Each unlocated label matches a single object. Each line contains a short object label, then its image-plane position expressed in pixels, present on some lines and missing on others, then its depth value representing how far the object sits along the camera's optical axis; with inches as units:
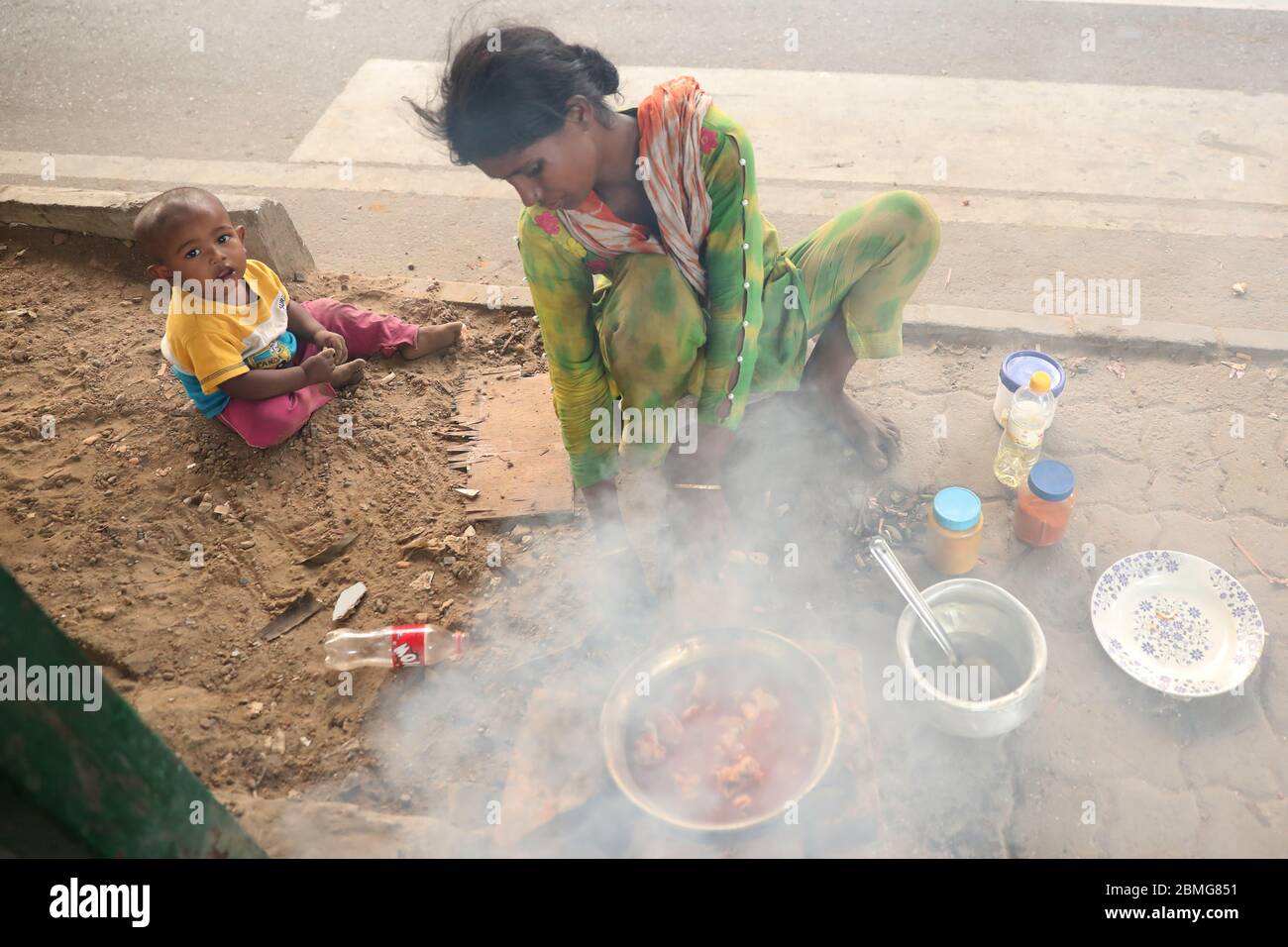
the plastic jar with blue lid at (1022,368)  120.0
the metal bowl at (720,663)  77.5
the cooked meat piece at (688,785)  81.0
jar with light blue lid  104.3
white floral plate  98.8
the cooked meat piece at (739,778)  81.1
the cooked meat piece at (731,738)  83.9
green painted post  49.8
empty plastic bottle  104.5
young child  116.7
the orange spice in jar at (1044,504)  105.3
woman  76.9
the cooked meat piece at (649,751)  82.6
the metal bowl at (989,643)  89.4
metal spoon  94.3
